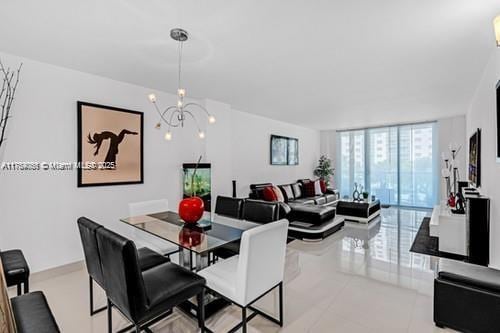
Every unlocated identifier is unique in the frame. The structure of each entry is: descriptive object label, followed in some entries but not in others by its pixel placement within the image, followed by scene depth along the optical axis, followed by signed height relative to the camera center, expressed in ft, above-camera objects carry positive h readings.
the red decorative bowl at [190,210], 8.24 -1.49
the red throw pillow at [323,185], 25.81 -2.12
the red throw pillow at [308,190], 23.84 -2.41
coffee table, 18.29 -3.46
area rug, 12.10 -4.38
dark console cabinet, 10.18 -2.67
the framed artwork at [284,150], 22.79 +1.45
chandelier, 13.91 +3.09
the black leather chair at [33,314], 4.00 -2.65
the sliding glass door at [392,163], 24.21 +0.22
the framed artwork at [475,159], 12.64 +0.33
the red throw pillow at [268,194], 18.15 -2.19
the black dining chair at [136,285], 5.00 -2.86
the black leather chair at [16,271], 6.76 -2.93
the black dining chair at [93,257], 5.97 -2.52
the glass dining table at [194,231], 6.66 -2.08
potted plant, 28.99 -0.64
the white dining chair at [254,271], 5.78 -2.78
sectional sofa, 14.60 -3.44
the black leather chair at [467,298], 5.85 -3.31
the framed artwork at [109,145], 10.83 +0.92
